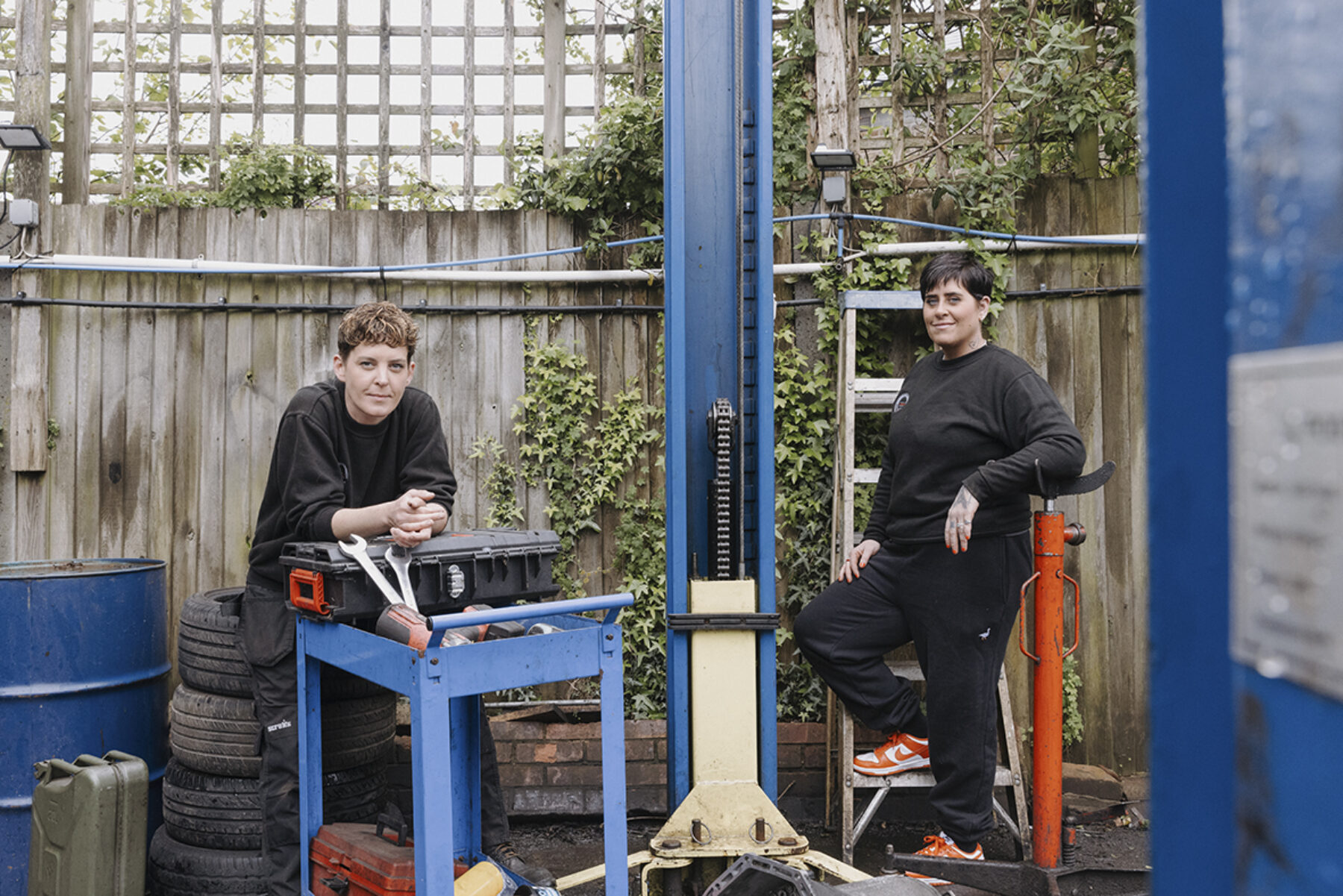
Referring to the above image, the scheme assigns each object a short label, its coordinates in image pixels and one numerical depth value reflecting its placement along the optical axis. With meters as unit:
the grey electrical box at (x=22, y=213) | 3.88
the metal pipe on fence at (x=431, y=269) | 3.94
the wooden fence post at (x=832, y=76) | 4.17
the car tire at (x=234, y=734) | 2.85
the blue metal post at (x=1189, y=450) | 0.55
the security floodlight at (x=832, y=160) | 3.89
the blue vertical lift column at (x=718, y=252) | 3.06
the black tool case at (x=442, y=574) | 2.41
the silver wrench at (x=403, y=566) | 2.40
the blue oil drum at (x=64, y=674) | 2.91
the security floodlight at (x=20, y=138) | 3.92
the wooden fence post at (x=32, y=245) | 3.93
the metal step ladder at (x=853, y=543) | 3.39
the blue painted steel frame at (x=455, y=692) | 2.10
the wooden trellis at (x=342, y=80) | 4.83
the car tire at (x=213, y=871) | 2.82
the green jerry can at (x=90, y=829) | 2.57
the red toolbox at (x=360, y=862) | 2.34
